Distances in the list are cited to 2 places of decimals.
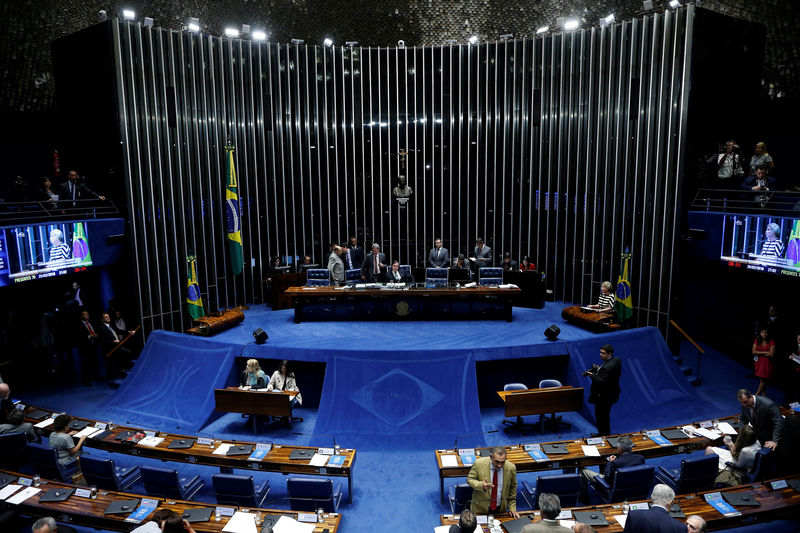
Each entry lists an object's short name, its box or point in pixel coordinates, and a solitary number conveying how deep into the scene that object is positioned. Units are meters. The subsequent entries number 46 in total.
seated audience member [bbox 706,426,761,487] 6.20
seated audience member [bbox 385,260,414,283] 11.86
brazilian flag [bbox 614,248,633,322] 10.80
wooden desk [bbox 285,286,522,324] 11.32
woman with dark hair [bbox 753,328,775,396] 8.98
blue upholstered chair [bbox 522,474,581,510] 5.71
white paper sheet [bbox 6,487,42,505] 5.63
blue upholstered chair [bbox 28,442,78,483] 6.45
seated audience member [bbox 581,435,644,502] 5.87
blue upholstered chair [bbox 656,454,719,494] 5.93
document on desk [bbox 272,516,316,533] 5.08
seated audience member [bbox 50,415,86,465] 6.56
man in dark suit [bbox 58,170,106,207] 10.73
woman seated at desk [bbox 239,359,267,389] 8.76
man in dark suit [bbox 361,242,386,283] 12.19
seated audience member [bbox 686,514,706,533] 4.28
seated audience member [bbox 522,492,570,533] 4.27
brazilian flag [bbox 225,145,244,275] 12.12
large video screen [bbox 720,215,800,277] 8.68
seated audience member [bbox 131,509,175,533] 4.56
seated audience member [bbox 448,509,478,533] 4.27
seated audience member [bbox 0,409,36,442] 6.84
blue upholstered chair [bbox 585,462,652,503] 5.69
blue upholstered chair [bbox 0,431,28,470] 6.70
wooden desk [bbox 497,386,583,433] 8.15
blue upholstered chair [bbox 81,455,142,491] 6.16
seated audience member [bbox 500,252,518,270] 12.99
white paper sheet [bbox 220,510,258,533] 5.09
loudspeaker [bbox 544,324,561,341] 9.73
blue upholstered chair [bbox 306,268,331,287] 12.09
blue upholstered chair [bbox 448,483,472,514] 5.82
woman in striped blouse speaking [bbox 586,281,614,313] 10.84
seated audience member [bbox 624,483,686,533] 4.34
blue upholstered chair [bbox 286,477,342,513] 5.79
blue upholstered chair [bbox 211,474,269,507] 5.89
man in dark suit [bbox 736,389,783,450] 6.23
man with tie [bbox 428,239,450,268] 12.56
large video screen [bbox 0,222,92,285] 9.07
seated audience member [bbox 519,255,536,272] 12.70
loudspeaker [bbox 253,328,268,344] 9.84
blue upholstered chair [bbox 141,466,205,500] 5.95
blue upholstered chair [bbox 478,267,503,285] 11.89
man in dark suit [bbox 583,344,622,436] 7.65
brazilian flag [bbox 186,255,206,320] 11.34
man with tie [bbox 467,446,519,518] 5.25
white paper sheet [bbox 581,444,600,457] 6.44
